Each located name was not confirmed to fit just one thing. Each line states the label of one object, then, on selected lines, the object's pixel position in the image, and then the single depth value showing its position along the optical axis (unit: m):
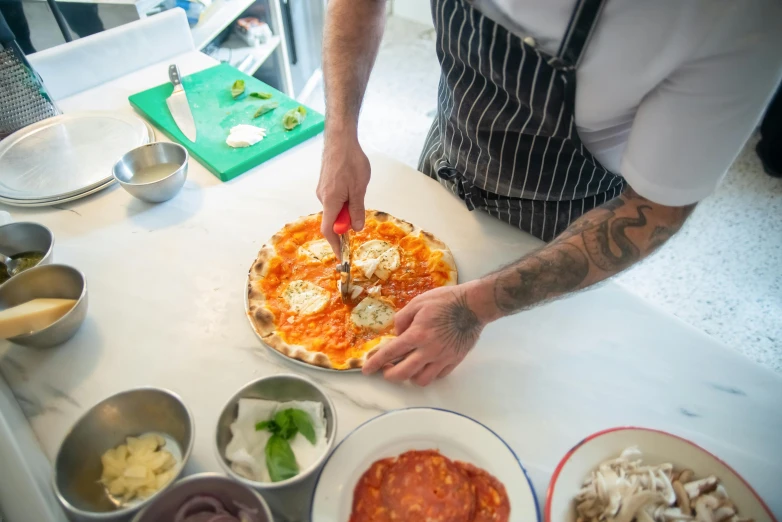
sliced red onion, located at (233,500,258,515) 0.78
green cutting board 1.64
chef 0.85
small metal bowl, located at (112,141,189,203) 1.46
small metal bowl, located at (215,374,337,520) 0.84
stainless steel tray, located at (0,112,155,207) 1.53
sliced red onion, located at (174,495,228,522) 0.79
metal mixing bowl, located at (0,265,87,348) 1.11
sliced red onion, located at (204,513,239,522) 0.78
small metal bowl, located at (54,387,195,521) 0.83
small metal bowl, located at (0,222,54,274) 1.30
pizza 1.18
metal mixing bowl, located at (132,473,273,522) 0.78
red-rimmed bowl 0.79
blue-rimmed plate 0.85
